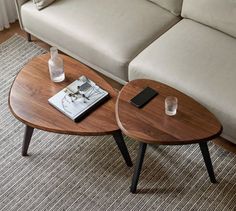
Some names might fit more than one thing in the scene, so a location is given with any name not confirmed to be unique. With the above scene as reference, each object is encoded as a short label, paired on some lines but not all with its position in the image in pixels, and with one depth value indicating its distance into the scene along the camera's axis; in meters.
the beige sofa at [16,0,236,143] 1.90
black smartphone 1.76
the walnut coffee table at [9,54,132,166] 1.72
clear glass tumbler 1.71
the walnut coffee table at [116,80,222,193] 1.64
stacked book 1.76
